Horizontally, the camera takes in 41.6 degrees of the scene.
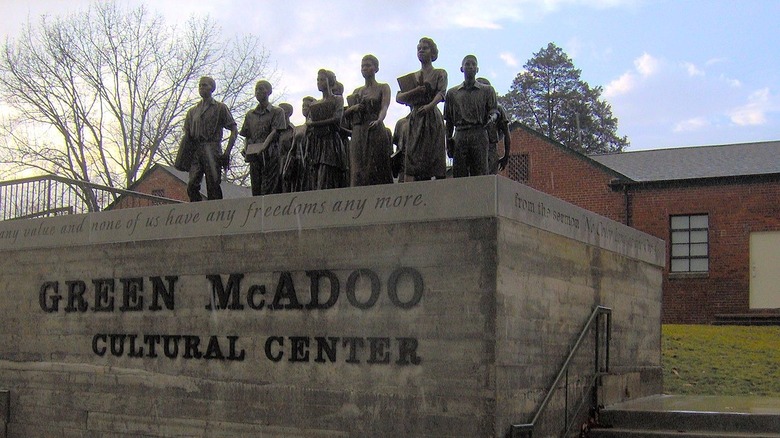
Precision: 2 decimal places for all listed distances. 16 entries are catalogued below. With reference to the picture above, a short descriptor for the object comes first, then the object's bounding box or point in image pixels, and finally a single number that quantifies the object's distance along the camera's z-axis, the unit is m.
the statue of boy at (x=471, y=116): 11.95
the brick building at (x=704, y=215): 28.52
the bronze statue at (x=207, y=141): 14.45
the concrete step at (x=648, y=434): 11.13
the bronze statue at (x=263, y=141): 14.27
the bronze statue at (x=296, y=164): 13.61
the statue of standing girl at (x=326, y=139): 13.09
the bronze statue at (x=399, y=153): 12.96
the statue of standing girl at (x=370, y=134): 12.42
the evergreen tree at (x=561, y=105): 63.81
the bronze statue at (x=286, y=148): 13.94
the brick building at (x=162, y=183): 40.06
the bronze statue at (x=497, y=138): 12.35
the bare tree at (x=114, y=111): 42.09
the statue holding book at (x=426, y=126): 11.93
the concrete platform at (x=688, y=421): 11.41
